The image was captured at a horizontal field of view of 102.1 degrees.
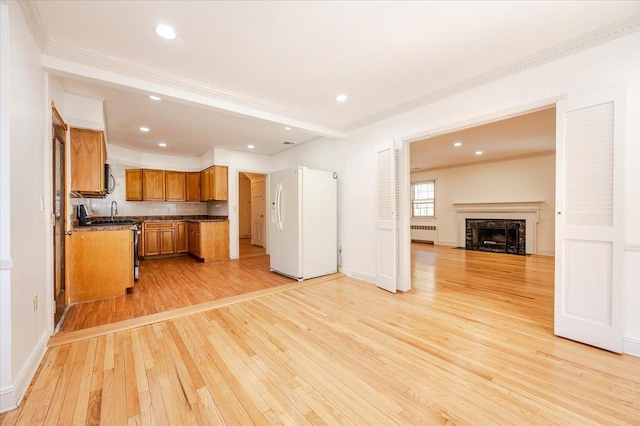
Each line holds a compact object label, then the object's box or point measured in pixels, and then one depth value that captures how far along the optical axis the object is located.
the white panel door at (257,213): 7.89
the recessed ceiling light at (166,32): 2.12
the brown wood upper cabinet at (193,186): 6.87
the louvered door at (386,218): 3.71
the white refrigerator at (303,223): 4.34
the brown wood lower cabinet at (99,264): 3.31
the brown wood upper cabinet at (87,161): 3.37
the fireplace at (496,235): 7.02
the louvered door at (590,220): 2.12
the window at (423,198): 9.05
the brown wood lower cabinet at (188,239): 5.82
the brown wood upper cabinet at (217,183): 5.98
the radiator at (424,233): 8.90
